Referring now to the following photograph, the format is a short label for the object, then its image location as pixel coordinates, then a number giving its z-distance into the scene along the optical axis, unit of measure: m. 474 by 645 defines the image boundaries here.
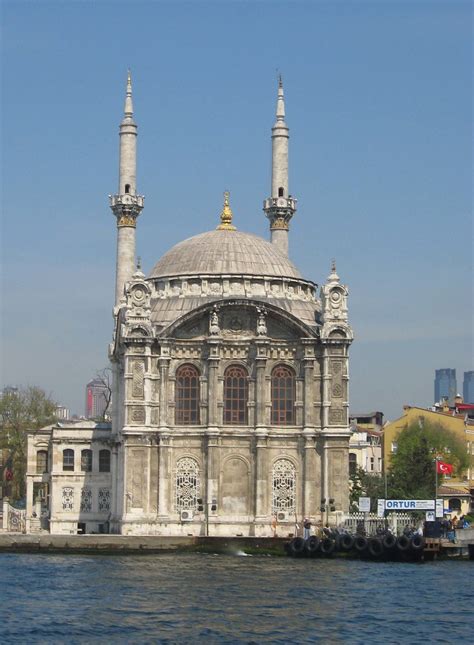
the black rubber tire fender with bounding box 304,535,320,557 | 72.75
